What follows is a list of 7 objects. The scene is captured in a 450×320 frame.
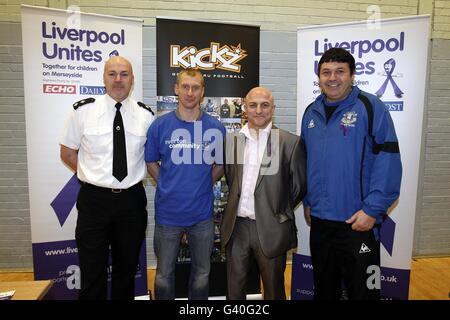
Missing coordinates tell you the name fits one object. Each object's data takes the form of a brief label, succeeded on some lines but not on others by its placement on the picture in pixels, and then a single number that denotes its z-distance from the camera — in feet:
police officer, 7.53
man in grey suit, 7.29
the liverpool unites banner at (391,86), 9.13
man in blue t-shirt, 7.59
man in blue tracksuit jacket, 6.66
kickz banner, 9.25
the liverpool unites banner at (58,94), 9.26
